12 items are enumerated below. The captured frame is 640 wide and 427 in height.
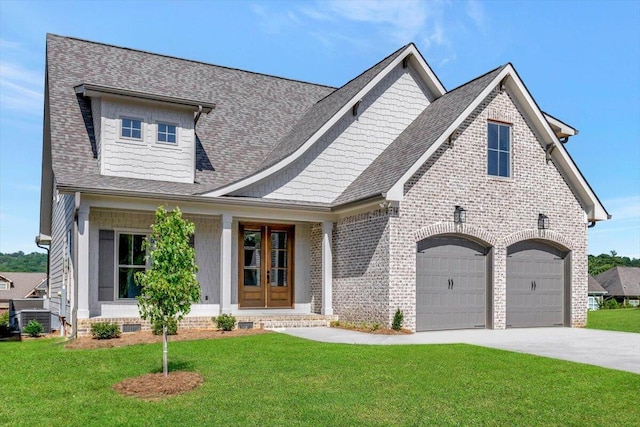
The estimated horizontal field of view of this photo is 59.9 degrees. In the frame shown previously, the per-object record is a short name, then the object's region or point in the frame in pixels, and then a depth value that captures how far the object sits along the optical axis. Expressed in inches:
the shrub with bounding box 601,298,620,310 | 1956.6
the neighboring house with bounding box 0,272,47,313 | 2330.2
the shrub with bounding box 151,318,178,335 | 459.5
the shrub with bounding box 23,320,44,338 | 581.2
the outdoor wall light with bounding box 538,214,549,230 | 619.2
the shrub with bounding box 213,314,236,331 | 531.5
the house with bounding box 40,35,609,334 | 546.3
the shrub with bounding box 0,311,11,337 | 583.5
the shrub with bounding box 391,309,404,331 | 529.3
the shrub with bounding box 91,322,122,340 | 473.4
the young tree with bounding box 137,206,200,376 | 306.7
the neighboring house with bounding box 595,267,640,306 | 2637.8
